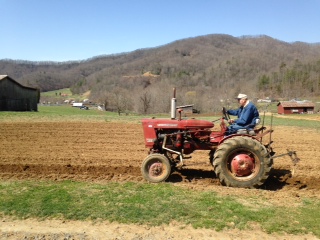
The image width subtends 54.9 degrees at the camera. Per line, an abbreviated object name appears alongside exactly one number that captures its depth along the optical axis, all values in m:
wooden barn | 37.56
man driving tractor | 6.49
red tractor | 6.29
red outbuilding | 56.44
